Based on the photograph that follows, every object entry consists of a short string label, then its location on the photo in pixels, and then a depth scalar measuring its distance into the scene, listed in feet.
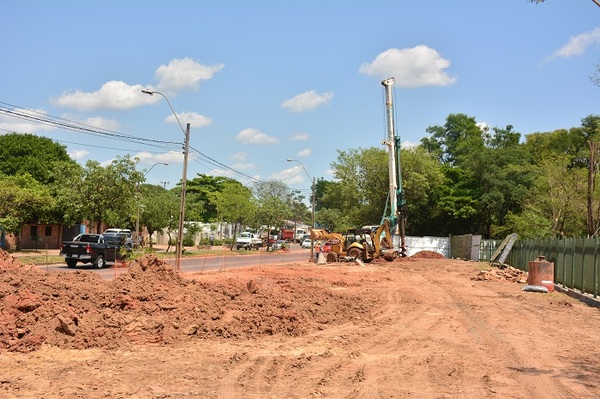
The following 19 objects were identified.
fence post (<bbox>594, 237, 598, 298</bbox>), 63.16
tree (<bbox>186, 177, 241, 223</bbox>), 363.35
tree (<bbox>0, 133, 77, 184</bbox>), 181.68
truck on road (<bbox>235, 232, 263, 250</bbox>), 233.35
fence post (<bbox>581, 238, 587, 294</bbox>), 67.82
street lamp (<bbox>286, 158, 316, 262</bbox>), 147.02
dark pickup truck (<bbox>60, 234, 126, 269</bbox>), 97.86
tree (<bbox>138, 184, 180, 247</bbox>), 167.32
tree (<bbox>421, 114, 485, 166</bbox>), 290.76
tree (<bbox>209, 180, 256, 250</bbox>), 223.92
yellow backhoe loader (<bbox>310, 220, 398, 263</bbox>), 135.85
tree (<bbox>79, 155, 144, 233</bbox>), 133.90
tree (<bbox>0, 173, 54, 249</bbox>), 131.23
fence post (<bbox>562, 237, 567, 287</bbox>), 76.13
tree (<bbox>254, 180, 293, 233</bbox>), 229.66
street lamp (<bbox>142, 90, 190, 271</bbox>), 89.90
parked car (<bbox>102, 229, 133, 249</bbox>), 133.81
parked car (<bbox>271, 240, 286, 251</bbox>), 256.11
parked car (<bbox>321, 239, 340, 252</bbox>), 178.84
